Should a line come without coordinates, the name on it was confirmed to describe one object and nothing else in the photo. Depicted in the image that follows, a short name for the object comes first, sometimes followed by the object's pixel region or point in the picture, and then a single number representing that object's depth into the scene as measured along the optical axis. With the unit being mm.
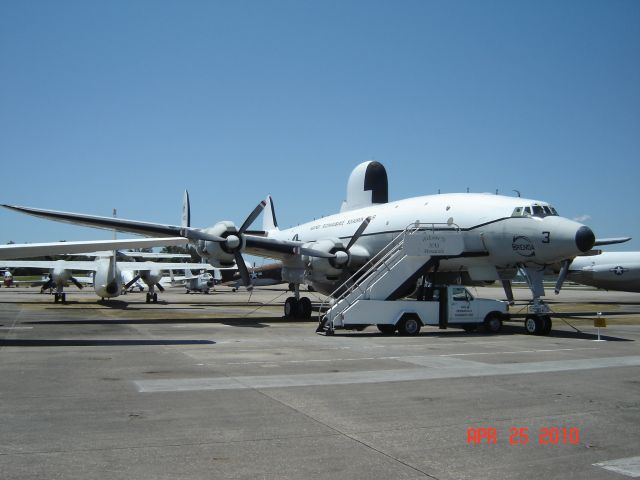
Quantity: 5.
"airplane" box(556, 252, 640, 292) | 43594
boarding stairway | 19469
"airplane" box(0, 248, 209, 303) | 34750
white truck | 18719
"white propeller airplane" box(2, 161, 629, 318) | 19062
